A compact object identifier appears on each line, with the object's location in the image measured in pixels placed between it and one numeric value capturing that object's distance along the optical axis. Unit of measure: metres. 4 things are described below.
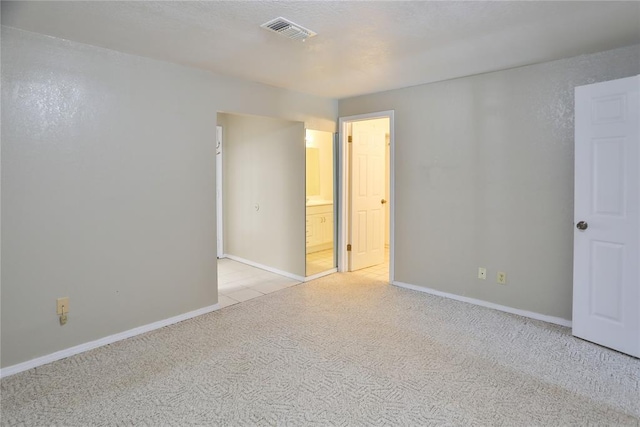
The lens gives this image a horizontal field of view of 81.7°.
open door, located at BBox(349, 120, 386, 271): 4.84
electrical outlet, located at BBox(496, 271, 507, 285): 3.48
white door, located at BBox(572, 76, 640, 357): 2.56
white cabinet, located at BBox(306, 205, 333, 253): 5.78
